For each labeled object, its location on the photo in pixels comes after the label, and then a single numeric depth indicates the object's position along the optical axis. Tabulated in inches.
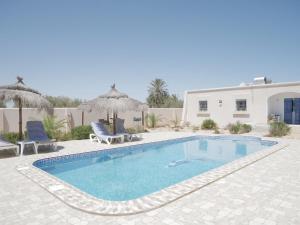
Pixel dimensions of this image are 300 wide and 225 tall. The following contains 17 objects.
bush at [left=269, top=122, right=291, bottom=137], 636.7
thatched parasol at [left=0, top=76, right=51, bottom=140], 406.3
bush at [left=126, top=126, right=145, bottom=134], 732.2
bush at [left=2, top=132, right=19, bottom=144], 463.7
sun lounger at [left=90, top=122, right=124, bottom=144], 517.0
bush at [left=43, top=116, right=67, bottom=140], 543.7
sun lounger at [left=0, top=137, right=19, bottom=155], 369.4
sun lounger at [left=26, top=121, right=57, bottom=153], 414.5
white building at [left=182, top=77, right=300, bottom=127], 792.3
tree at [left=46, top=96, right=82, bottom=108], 1353.3
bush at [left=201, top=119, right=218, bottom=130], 854.5
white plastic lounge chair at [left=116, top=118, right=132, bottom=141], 587.2
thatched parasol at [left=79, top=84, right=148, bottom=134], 523.8
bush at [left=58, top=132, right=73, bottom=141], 569.7
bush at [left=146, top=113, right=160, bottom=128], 919.7
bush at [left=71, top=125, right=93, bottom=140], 585.9
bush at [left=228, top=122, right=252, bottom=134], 714.2
